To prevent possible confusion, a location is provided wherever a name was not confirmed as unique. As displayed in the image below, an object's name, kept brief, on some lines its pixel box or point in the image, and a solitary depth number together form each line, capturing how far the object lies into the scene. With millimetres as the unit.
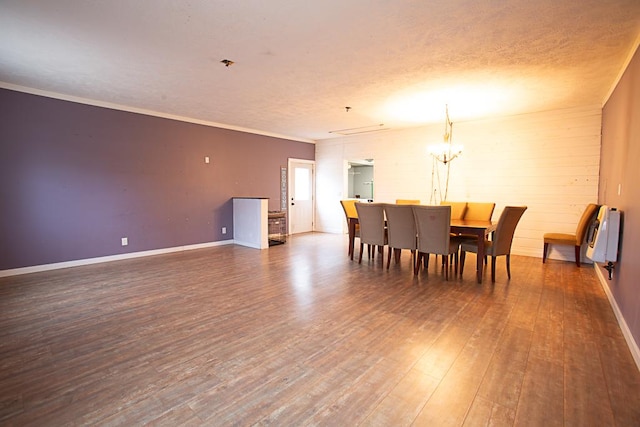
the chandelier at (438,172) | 6141
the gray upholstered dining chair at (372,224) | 4715
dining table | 3961
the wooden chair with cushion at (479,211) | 5199
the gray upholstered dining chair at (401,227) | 4379
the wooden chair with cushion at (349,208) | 5686
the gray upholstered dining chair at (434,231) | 3966
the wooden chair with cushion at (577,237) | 4414
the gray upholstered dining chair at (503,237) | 3906
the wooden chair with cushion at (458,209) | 5391
